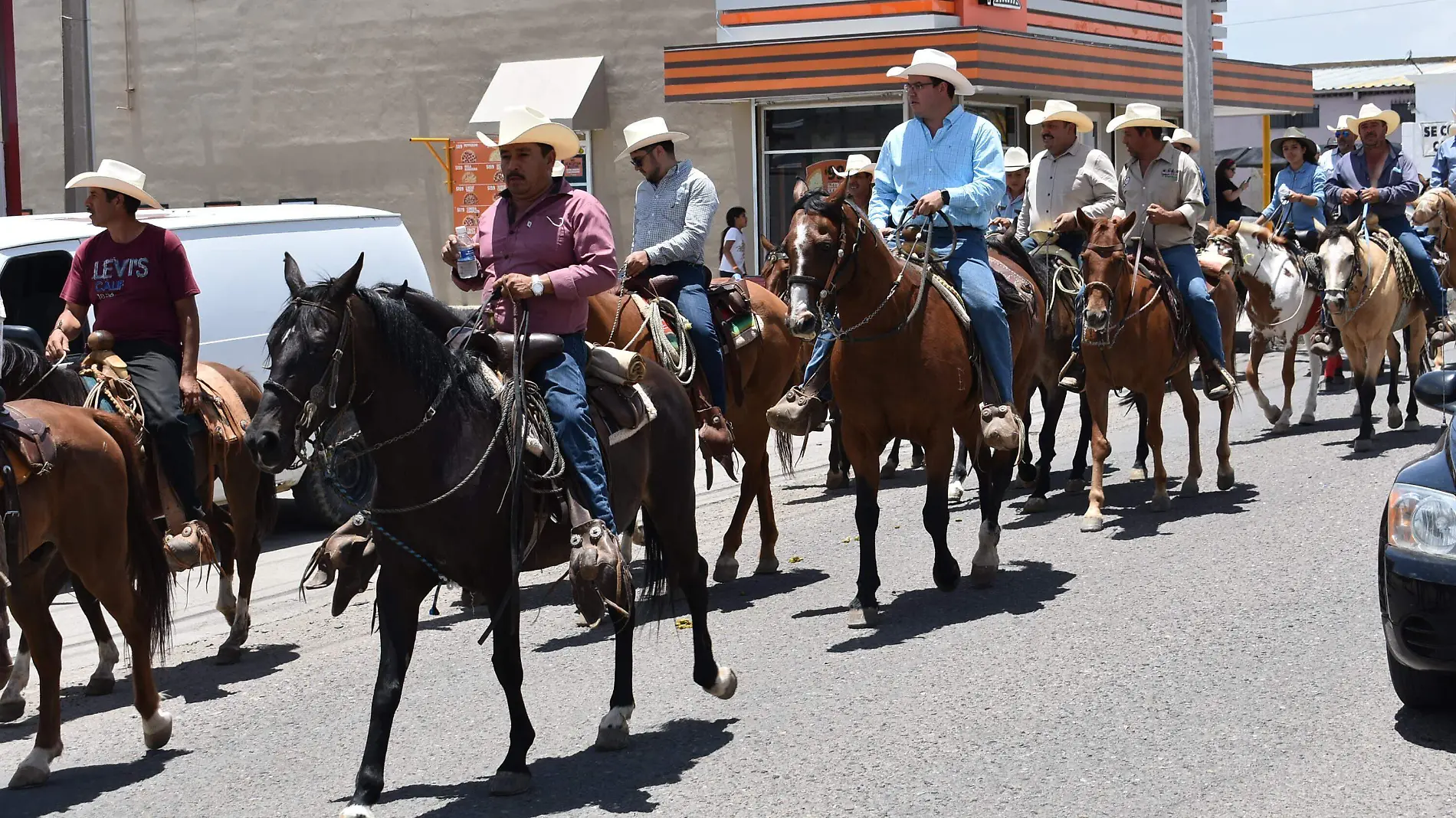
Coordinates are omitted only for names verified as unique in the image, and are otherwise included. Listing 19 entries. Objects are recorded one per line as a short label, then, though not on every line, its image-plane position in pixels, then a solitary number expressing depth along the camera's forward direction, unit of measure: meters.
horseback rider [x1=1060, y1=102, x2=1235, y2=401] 11.98
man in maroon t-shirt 8.65
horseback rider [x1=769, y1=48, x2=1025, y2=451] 9.37
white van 11.20
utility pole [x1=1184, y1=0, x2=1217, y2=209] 20.95
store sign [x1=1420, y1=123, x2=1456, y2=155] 35.22
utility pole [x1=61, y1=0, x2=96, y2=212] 16.00
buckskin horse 14.29
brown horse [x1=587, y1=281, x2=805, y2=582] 9.96
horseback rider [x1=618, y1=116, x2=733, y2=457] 10.30
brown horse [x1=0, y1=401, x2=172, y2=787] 7.14
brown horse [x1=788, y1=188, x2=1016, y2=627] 8.74
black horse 5.84
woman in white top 21.67
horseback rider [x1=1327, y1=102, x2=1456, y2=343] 14.98
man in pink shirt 6.65
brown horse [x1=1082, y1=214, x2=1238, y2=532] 11.14
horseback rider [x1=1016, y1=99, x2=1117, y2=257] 11.91
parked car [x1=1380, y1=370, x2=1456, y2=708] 6.07
